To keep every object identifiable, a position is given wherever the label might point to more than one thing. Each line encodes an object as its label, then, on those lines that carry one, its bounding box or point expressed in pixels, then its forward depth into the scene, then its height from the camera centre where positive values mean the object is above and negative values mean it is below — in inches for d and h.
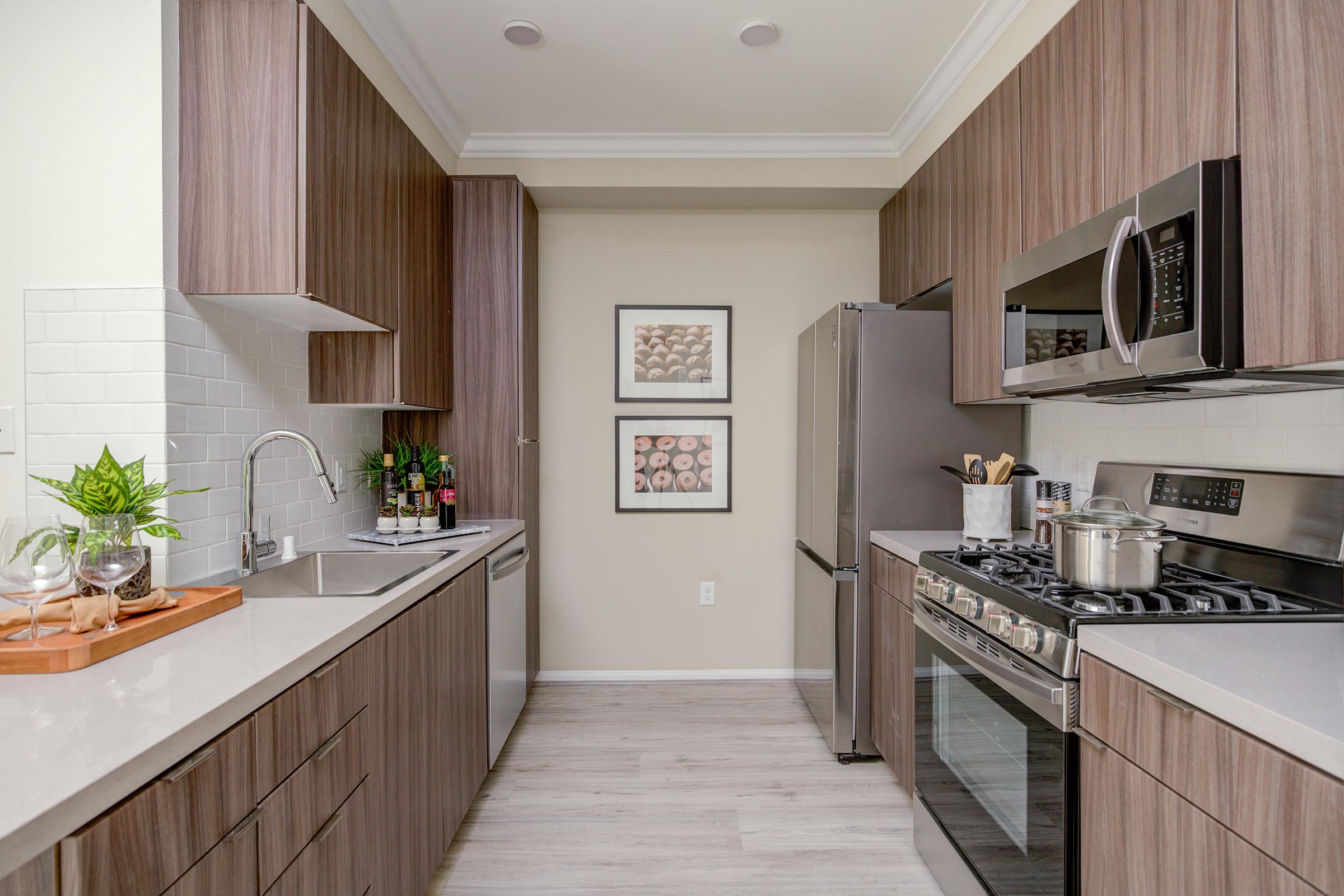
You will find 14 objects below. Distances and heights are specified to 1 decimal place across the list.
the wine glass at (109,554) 43.3 -7.1
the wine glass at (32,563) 40.3 -7.2
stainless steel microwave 47.6 +13.1
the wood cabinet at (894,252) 116.1 +36.2
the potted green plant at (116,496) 45.9 -3.4
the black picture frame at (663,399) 131.3 +13.9
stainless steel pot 52.5 -8.5
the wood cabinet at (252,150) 61.5 +28.5
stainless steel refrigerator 94.7 +0.3
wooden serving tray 38.5 -12.3
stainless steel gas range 48.9 -15.6
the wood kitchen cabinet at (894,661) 84.8 -29.1
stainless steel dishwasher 92.1 -28.3
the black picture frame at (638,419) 131.7 +4.6
